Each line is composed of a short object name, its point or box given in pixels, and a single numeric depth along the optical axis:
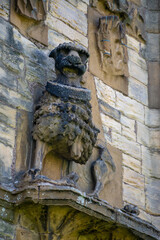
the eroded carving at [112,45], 10.17
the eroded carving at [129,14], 10.69
